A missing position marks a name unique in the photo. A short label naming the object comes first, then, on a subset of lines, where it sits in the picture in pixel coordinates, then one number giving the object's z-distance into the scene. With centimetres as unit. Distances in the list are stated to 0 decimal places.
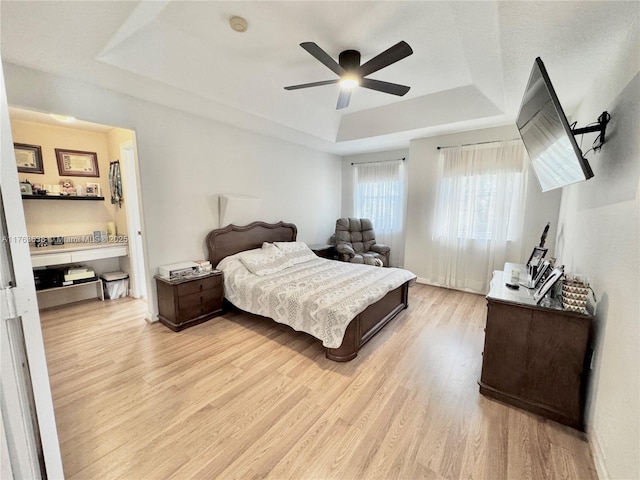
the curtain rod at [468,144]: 372
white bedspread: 232
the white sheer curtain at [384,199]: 523
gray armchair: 471
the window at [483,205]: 371
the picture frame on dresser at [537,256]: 243
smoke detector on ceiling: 202
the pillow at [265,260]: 326
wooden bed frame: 237
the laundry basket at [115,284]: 380
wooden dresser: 165
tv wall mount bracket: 169
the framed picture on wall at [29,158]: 329
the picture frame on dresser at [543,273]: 210
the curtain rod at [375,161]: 511
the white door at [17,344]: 91
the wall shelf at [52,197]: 328
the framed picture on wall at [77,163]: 358
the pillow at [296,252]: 377
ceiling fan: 188
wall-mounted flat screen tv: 135
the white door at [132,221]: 363
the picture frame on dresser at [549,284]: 174
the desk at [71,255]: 315
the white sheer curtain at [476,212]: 370
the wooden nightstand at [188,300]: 284
